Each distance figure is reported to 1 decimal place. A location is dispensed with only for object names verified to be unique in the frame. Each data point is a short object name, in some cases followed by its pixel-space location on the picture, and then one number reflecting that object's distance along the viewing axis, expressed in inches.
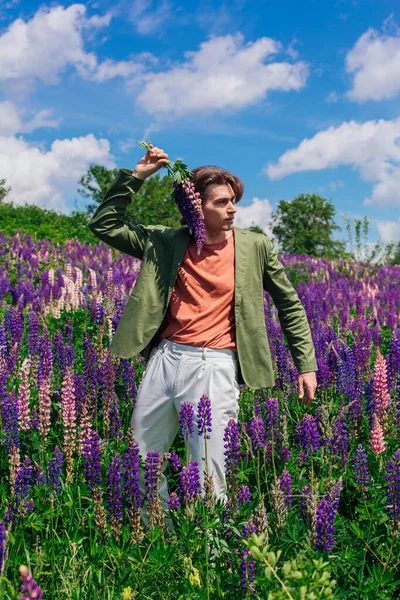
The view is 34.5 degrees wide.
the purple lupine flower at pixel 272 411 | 173.6
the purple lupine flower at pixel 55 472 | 157.5
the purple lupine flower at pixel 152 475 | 136.9
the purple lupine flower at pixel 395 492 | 134.2
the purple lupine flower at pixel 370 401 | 207.8
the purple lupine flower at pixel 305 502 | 126.1
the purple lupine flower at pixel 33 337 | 238.7
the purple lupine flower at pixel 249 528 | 115.0
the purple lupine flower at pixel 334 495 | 127.5
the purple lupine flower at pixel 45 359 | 205.9
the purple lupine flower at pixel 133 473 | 135.8
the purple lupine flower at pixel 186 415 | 147.6
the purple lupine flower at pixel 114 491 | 137.7
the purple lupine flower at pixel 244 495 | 139.0
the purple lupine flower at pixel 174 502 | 138.9
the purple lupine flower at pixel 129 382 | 218.8
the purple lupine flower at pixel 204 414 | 142.8
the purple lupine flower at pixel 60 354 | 238.4
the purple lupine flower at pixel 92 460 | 143.0
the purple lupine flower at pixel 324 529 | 120.0
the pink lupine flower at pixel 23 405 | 181.0
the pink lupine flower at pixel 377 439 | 174.2
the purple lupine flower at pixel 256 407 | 195.7
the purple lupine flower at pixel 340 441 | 184.7
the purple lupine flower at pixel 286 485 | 147.5
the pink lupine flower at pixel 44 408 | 174.6
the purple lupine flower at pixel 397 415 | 202.3
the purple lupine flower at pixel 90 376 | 209.8
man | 167.2
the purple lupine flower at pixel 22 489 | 154.8
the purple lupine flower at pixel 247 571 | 113.9
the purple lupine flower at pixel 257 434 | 164.6
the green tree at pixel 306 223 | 2022.6
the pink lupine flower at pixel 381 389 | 200.1
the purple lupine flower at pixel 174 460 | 147.7
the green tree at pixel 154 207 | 921.5
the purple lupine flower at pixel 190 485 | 136.7
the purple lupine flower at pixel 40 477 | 167.5
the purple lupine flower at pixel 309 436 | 176.4
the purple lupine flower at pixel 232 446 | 140.8
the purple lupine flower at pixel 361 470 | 159.5
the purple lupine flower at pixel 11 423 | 166.6
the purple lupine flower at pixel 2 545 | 117.3
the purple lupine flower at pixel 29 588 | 67.1
